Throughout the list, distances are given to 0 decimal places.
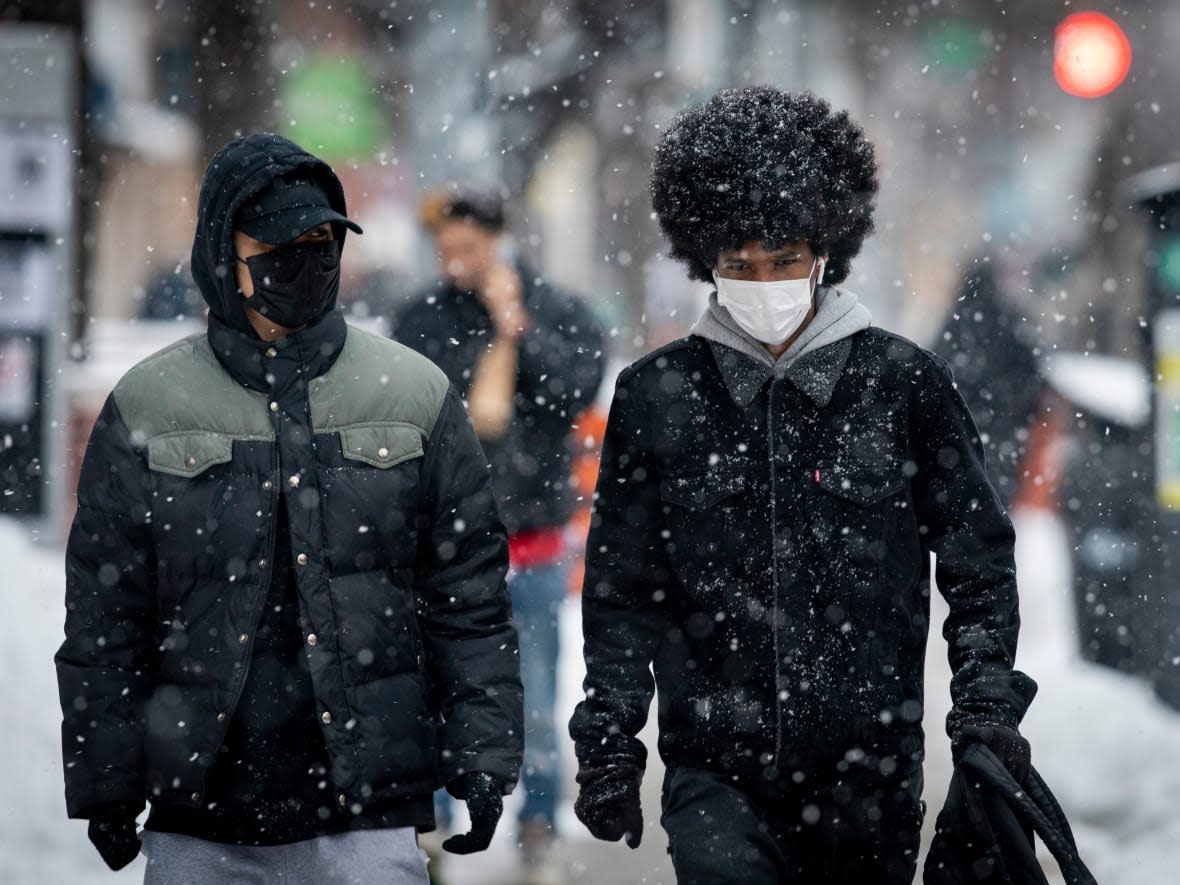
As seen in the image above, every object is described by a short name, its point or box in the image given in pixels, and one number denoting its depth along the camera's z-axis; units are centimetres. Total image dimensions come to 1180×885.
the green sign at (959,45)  5722
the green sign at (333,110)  4778
